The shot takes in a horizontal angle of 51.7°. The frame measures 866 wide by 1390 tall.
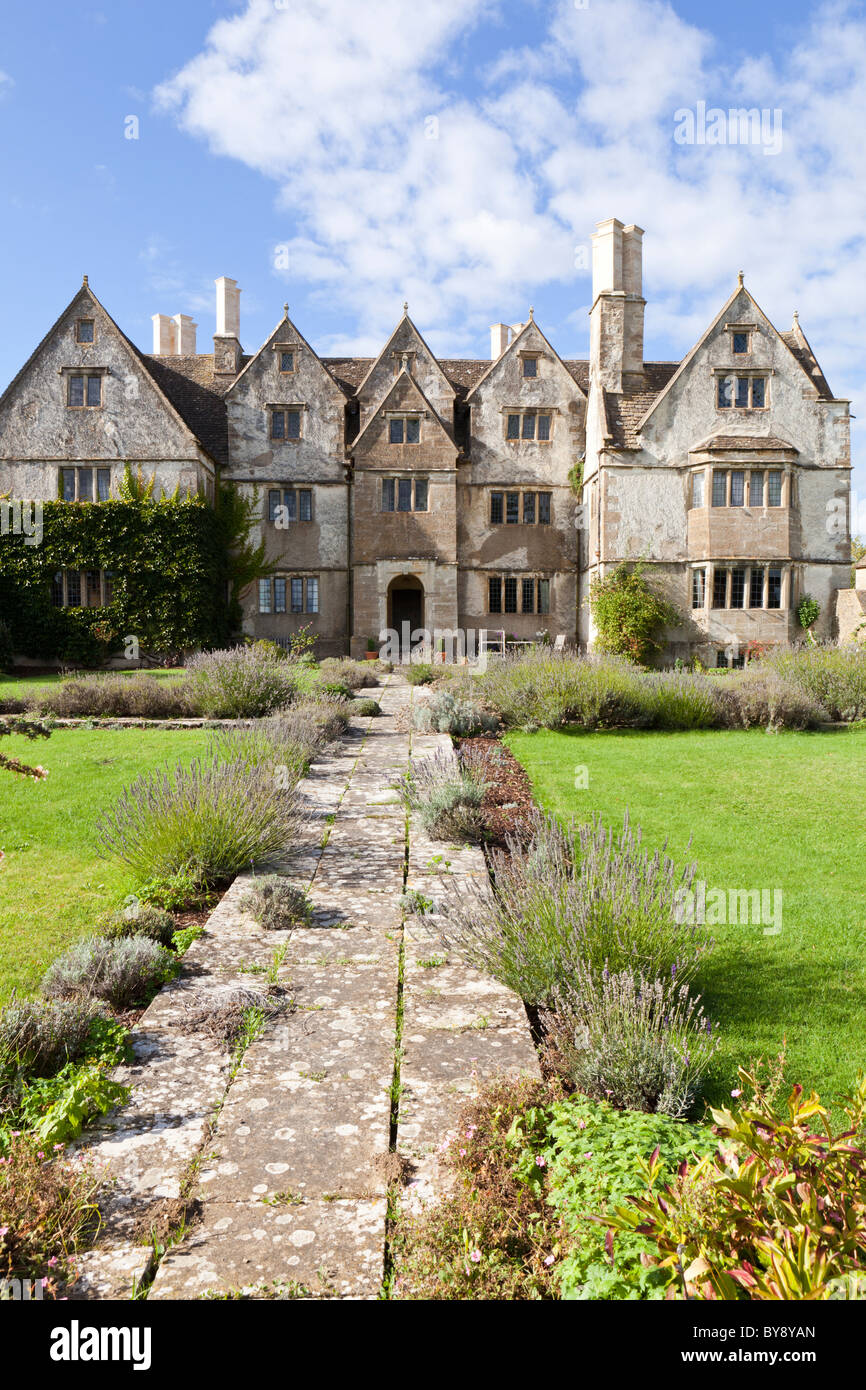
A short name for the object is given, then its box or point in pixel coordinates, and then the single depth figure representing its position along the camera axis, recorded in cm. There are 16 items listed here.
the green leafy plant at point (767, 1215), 199
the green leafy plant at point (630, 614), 2662
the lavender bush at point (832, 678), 1672
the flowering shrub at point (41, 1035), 372
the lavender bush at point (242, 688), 1529
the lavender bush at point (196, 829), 646
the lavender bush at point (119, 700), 1617
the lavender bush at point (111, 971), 452
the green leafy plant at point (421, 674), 2061
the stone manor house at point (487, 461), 2703
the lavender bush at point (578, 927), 448
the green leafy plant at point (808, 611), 2698
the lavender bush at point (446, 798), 752
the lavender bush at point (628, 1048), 360
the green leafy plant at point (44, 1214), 262
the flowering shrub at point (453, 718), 1364
